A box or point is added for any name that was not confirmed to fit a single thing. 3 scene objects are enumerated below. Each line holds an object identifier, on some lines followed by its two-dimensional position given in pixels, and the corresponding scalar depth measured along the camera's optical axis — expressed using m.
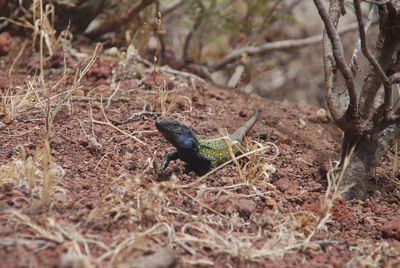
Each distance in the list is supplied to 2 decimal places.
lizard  6.76
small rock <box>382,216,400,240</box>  5.61
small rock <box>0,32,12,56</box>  10.17
